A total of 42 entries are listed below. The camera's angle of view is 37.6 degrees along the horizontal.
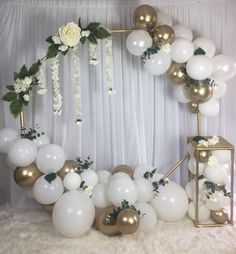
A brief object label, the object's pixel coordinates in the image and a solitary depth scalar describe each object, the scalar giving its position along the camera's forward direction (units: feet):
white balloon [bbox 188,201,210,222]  9.50
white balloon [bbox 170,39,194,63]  8.88
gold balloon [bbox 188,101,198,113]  9.86
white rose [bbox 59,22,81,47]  8.65
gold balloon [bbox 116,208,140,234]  8.19
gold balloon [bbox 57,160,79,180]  9.44
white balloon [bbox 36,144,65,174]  9.04
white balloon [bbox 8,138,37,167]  8.89
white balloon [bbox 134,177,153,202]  9.24
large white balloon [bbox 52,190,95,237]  8.45
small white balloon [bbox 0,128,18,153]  9.32
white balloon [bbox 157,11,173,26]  9.30
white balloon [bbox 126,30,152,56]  8.93
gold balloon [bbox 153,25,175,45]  8.83
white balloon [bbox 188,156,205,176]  9.25
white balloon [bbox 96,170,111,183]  9.75
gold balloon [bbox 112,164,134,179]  9.90
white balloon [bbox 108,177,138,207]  8.69
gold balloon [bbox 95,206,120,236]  8.78
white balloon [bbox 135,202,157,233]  8.95
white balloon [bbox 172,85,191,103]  9.65
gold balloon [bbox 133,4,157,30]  8.90
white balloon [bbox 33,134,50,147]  9.47
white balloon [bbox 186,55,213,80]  8.71
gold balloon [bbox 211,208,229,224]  9.42
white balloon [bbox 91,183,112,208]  9.19
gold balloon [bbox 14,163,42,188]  9.11
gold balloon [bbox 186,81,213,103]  9.06
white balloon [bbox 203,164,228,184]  9.03
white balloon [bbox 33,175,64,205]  8.88
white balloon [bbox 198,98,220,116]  9.52
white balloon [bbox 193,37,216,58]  9.18
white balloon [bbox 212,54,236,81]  9.06
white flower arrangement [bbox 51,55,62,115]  9.23
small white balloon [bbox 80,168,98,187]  9.42
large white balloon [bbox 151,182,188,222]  9.31
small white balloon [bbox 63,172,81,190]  9.09
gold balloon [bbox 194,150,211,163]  9.12
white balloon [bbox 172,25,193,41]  9.29
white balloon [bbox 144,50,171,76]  9.00
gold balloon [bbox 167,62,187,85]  9.25
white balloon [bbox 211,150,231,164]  9.12
